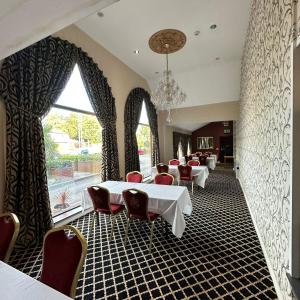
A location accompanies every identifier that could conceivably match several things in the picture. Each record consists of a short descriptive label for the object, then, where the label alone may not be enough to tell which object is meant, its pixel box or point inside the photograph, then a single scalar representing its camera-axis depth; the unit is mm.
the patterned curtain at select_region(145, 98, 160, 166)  6966
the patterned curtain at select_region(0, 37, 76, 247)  2453
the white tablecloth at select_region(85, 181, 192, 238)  2436
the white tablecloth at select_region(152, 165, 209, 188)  5307
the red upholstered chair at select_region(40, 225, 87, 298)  1060
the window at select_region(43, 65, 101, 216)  3387
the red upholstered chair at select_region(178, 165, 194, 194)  5215
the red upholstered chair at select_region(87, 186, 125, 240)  2692
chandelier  3840
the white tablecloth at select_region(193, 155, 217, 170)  8914
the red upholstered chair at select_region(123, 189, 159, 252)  2408
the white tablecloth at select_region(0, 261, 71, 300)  852
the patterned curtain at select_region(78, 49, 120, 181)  3846
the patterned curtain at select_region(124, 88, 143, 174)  5262
